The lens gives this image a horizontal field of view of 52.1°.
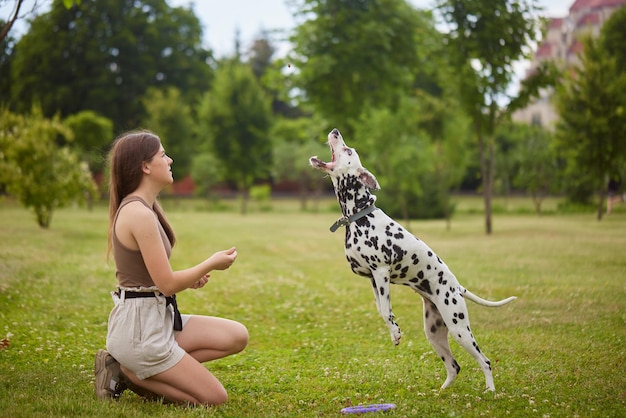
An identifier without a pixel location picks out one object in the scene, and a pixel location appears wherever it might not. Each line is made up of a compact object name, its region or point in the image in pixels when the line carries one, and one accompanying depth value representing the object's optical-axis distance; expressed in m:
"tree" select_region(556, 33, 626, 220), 25.45
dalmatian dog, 5.32
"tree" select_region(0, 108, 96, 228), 21.27
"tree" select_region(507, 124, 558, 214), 35.03
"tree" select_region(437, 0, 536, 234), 20.56
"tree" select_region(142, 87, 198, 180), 46.81
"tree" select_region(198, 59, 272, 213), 43.12
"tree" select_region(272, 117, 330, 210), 44.41
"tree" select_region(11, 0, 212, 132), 53.88
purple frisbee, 5.02
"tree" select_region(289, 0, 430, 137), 22.80
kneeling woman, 4.80
